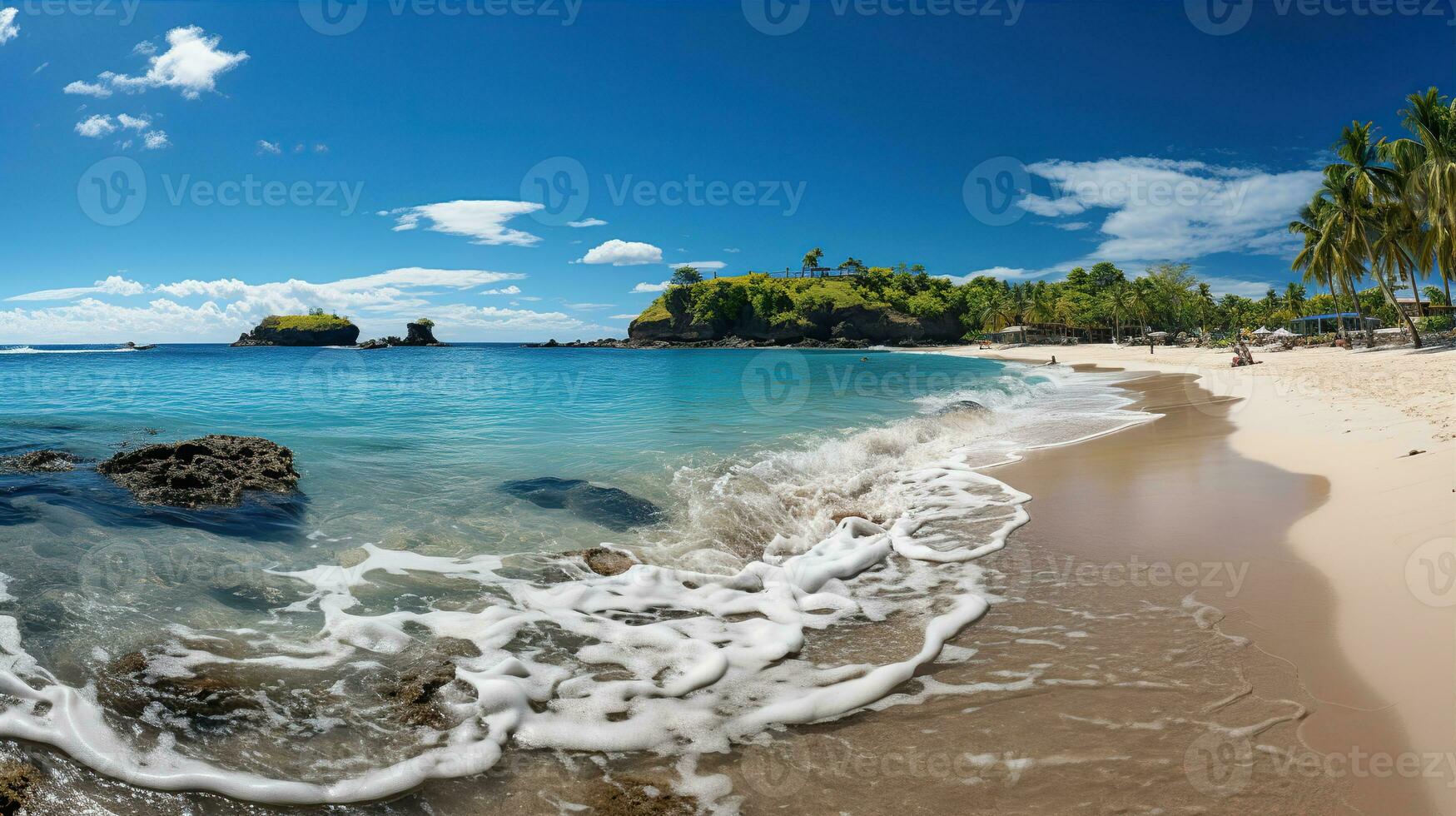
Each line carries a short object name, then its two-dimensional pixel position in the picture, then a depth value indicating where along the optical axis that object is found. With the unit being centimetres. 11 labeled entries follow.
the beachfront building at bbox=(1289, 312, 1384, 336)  6869
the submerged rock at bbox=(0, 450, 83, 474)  866
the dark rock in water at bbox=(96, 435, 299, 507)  791
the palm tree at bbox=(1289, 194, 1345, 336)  4106
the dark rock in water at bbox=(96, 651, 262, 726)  365
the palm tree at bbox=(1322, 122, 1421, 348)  3388
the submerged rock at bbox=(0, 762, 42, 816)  273
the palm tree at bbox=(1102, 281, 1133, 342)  9494
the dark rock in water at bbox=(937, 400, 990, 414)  2020
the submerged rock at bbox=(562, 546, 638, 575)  651
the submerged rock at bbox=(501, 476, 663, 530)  858
